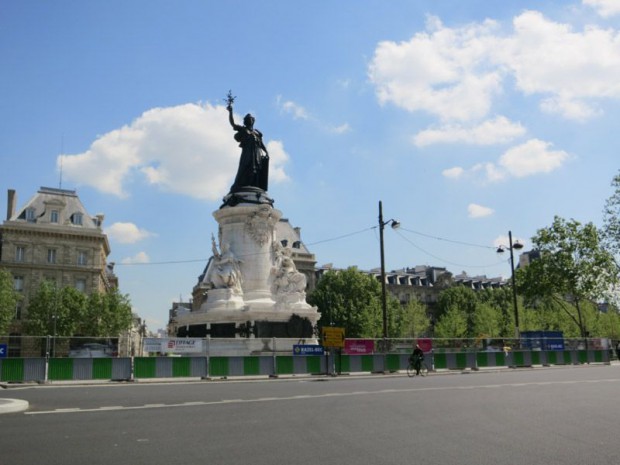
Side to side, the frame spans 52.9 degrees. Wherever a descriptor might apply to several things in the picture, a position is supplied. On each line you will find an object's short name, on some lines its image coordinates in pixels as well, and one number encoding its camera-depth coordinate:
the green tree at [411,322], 81.31
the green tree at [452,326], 81.94
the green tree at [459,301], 95.94
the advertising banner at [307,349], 29.34
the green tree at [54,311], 62.56
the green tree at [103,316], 65.44
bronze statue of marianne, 37.06
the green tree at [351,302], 75.39
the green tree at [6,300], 56.12
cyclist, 28.66
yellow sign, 28.02
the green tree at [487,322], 82.19
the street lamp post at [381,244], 33.44
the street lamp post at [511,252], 42.22
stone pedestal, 32.25
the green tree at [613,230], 49.81
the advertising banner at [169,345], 26.55
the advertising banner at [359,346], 30.92
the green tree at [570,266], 54.06
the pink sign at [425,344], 33.47
